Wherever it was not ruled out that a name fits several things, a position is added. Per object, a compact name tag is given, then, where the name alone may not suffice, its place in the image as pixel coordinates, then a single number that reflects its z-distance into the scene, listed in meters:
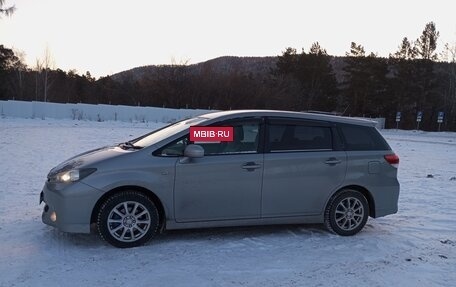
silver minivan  5.41
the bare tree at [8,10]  28.58
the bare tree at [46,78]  62.91
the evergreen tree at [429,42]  56.00
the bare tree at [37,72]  64.25
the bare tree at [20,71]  67.06
